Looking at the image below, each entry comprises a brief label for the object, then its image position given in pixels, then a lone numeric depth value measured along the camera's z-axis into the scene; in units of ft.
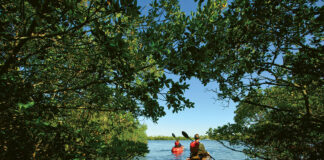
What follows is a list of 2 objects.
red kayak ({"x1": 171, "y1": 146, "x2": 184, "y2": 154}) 96.71
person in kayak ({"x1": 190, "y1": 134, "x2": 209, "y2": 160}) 36.86
